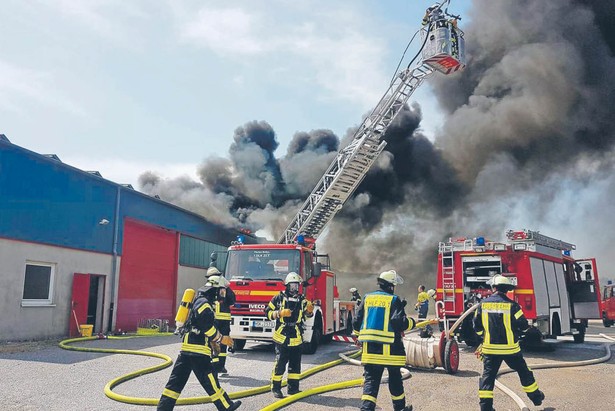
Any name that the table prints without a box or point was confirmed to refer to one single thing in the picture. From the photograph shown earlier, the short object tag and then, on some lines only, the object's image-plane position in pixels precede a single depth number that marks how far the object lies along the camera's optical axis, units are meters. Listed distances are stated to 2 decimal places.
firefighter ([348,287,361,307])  15.04
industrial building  11.36
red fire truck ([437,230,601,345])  9.89
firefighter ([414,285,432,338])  13.62
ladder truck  9.38
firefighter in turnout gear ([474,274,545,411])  5.19
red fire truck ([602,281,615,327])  19.03
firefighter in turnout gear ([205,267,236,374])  6.92
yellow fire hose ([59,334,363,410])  5.57
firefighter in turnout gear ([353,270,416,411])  4.76
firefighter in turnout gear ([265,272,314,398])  6.18
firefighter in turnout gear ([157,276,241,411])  4.84
